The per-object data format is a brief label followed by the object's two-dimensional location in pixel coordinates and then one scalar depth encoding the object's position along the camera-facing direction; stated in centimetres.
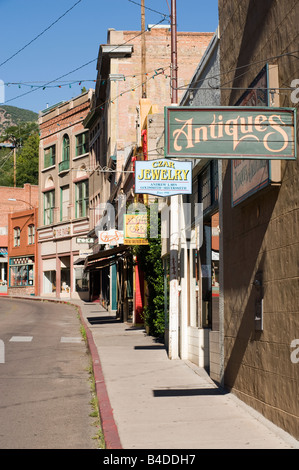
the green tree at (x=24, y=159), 8806
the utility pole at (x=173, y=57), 1673
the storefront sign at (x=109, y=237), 2842
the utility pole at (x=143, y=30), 3247
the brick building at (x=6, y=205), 6512
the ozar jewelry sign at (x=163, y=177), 1423
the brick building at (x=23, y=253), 5872
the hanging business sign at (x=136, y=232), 2161
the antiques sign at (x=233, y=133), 748
